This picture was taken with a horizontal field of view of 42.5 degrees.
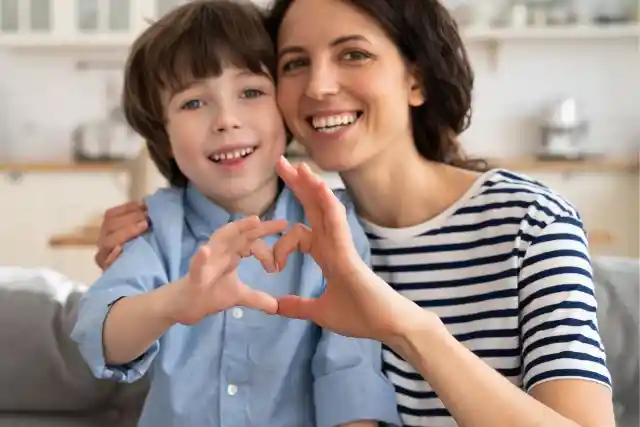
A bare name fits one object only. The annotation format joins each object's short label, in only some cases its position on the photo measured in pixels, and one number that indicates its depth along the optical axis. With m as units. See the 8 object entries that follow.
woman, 0.97
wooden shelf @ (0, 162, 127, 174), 3.70
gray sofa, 1.30
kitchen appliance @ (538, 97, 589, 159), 3.89
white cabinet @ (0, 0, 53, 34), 4.00
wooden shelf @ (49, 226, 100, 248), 3.71
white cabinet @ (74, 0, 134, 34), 3.97
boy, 1.13
